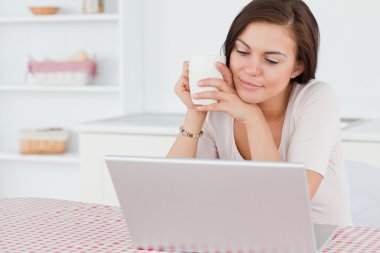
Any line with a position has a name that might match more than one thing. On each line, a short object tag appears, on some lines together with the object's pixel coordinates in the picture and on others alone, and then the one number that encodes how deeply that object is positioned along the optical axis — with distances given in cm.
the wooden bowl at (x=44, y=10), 502
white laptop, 151
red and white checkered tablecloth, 169
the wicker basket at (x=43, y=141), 504
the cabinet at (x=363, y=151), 365
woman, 222
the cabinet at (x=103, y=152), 412
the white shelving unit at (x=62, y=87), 482
